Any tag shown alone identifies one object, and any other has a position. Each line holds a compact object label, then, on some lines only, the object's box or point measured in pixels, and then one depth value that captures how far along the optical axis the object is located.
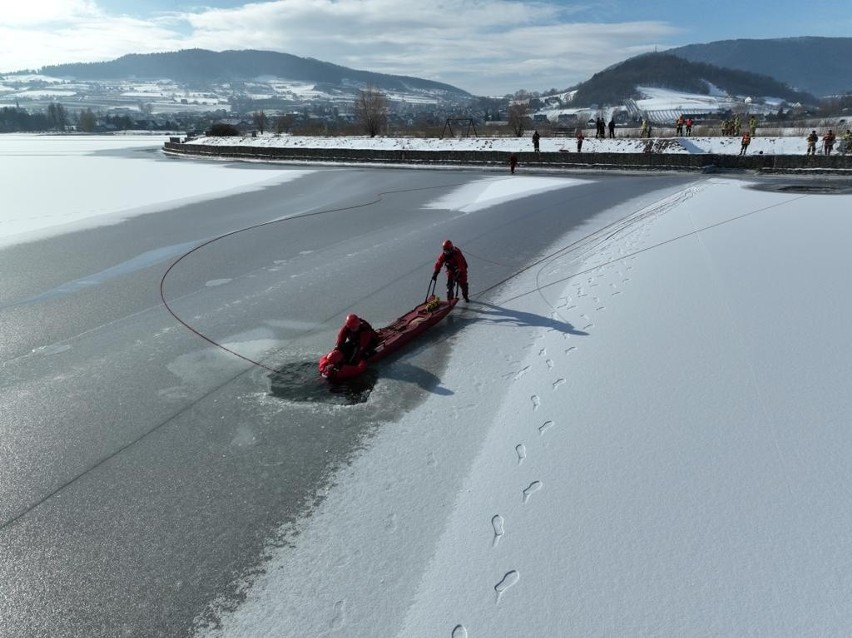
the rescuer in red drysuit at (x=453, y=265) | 8.46
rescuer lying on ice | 6.42
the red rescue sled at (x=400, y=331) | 6.44
